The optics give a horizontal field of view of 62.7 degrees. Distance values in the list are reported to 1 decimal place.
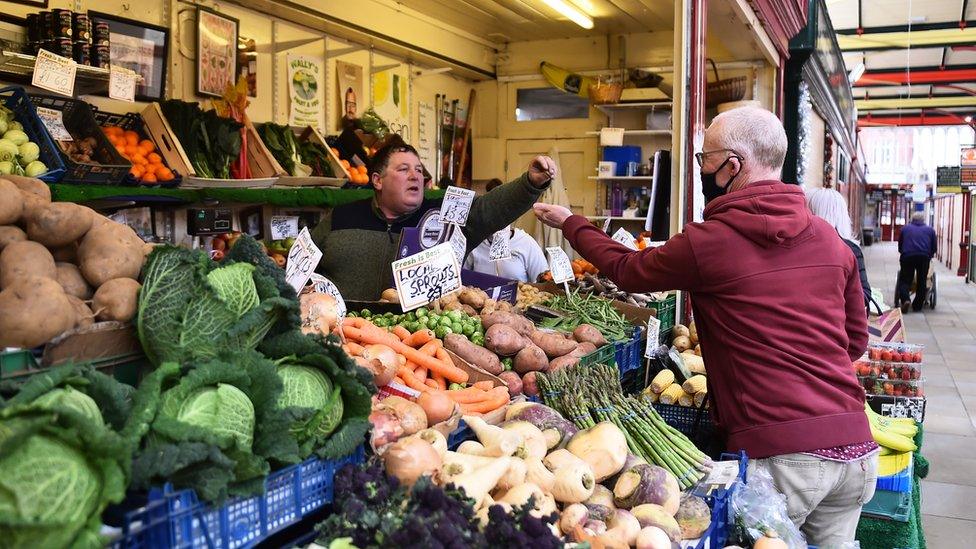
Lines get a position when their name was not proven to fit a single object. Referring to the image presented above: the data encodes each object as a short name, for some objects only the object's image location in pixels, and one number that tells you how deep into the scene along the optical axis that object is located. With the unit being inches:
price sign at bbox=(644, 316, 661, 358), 160.4
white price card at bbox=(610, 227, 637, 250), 216.9
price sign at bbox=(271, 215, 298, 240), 175.9
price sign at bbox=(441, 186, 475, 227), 153.0
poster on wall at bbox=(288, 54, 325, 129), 313.6
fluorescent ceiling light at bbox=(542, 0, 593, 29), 353.7
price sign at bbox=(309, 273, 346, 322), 131.2
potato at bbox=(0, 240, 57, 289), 66.5
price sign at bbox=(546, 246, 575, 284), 173.2
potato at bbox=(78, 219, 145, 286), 72.7
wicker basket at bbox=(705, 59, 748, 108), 352.2
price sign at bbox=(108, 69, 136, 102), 196.1
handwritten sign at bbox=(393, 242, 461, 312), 130.3
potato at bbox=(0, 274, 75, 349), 62.0
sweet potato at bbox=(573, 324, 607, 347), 144.4
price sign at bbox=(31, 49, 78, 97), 179.0
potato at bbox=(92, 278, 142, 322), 69.2
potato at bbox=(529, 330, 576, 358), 134.1
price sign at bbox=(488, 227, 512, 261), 174.9
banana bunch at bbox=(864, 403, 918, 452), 144.5
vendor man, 166.9
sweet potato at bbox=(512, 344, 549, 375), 126.8
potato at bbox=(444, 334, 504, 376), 121.0
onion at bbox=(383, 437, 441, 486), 72.6
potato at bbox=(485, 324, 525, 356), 126.6
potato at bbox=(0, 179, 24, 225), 72.2
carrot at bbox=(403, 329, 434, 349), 121.6
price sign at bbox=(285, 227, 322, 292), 123.4
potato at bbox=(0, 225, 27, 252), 71.2
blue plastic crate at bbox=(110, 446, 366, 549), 54.2
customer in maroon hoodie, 100.7
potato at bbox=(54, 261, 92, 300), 72.0
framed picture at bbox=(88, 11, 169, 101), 232.4
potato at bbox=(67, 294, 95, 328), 67.2
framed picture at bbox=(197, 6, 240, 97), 263.6
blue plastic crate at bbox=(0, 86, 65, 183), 187.8
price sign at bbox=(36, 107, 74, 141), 206.2
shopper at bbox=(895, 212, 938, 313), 564.7
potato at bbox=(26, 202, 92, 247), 73.1
